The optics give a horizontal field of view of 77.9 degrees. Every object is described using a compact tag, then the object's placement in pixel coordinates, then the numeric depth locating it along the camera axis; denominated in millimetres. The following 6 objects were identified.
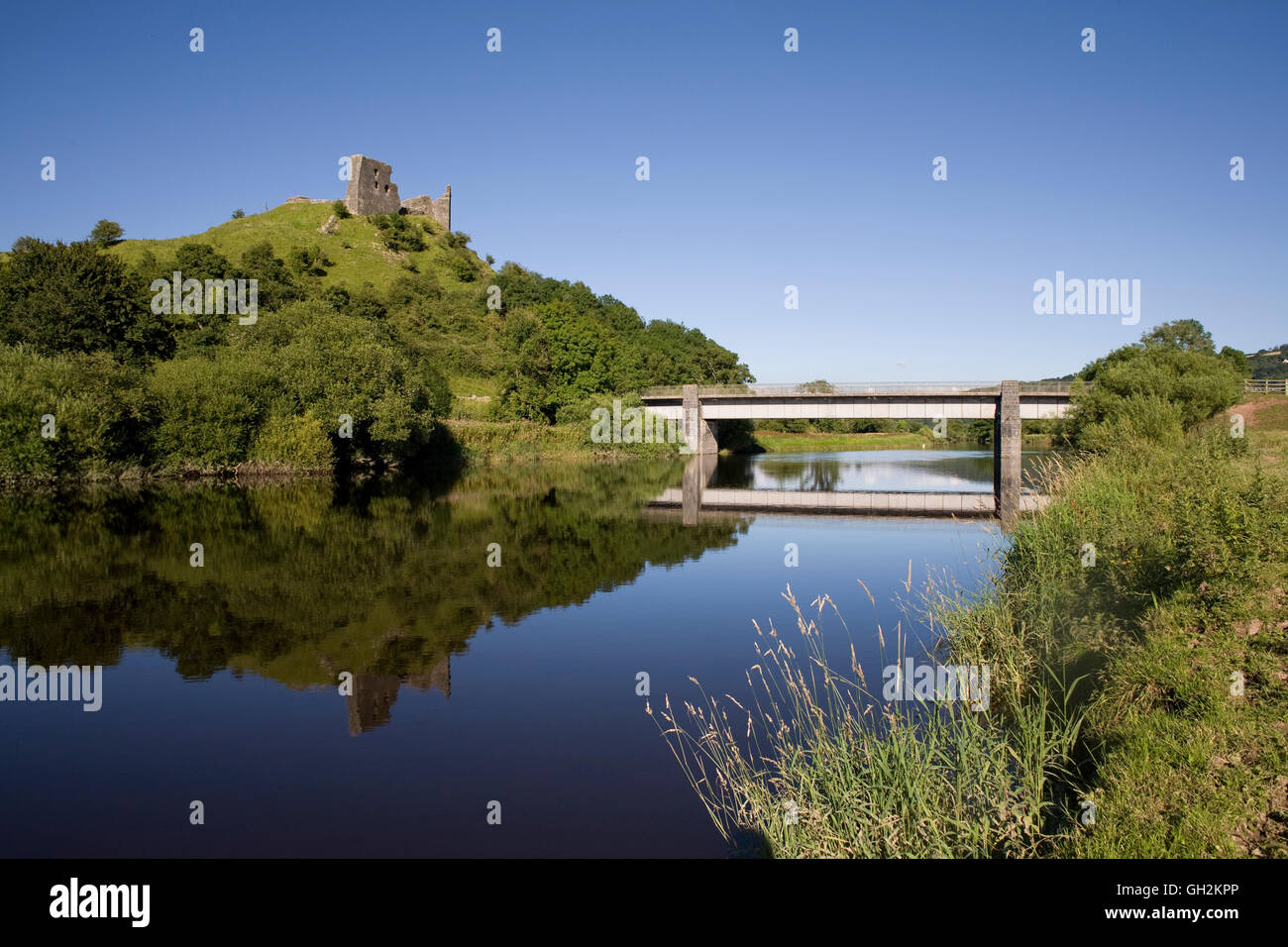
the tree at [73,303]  58812
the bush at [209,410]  46656
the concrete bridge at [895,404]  61531
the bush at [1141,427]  27766
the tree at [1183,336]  81494
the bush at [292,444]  49469
